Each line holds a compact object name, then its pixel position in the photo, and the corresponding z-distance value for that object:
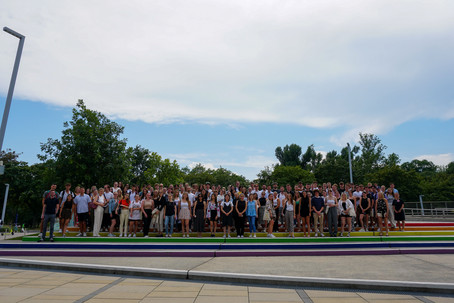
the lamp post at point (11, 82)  9.79
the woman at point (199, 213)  12.45
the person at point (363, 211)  13.02
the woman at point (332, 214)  12.20
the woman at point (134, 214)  12.58
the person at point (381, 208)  12.30
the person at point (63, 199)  12.28
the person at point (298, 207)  12.68
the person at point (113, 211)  12.63
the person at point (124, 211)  12.62
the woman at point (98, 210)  12.54
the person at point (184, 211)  12.24
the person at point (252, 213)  12.28
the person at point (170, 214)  12.35
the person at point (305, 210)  12.38
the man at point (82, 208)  12.37
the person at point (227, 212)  12.23
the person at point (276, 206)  13.16
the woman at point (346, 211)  12.32
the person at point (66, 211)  12.24
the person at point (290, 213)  12.28
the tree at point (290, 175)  52.41
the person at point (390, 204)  13.59
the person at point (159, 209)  12.61
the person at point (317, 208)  12.27
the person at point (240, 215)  12.38
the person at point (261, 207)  13.23
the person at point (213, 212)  12.58
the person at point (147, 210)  12.52
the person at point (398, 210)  13.41
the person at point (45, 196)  11.68
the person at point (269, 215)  12.24
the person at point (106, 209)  13.04
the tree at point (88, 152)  19.38
